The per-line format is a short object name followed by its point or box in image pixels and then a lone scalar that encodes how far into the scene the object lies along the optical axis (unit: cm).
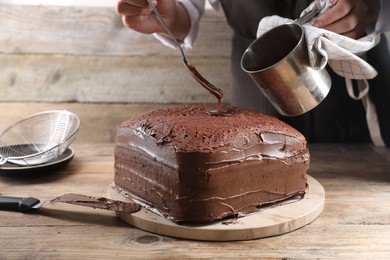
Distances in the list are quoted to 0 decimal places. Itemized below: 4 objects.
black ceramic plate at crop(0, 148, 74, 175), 140
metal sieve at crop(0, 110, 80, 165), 146
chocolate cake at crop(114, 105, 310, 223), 121
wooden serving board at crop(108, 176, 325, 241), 119
